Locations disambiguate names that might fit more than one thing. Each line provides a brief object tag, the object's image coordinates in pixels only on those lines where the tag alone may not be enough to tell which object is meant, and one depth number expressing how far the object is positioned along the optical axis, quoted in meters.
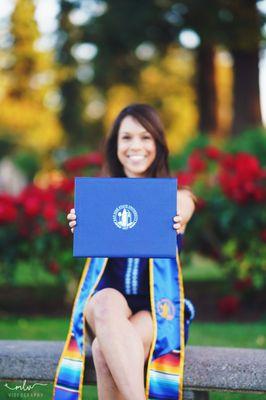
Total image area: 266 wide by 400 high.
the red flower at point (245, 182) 4.83
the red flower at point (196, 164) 5.51
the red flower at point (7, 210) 5.18
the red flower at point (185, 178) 5.23
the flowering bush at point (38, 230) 5.15
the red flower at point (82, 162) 5.73
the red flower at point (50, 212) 5.02
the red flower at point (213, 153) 5.48
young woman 2.62
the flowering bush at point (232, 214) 4.89
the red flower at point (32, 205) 5.15
